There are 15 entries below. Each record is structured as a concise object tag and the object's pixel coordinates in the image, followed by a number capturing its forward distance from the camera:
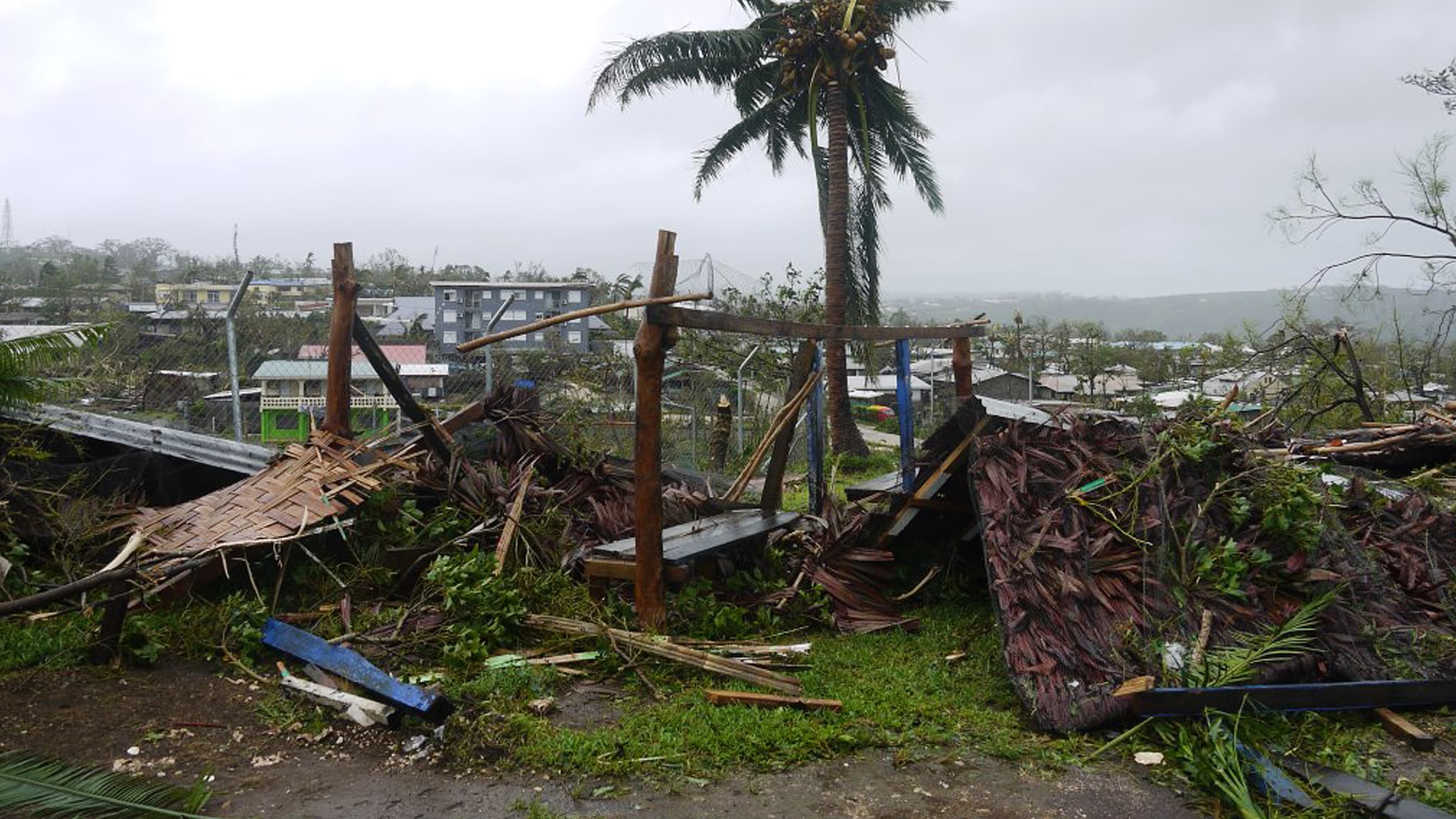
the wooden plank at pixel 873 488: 7.67
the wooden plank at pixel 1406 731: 4.10
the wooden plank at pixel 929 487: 6.05
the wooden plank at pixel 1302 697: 4.06
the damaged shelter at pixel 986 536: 4.50
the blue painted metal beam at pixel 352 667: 3.98
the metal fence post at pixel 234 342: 6.77
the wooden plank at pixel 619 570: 5.34
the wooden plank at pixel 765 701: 4.32
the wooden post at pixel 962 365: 7.48
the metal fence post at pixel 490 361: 7.70
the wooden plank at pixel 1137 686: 4.07
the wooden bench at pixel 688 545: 5.40
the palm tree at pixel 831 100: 15.62
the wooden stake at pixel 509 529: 5.79
